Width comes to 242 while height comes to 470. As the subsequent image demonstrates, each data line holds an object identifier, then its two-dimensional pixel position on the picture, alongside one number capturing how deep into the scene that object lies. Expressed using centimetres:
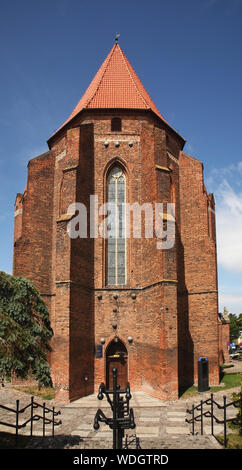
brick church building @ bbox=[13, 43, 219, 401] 1570
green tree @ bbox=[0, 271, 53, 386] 723
